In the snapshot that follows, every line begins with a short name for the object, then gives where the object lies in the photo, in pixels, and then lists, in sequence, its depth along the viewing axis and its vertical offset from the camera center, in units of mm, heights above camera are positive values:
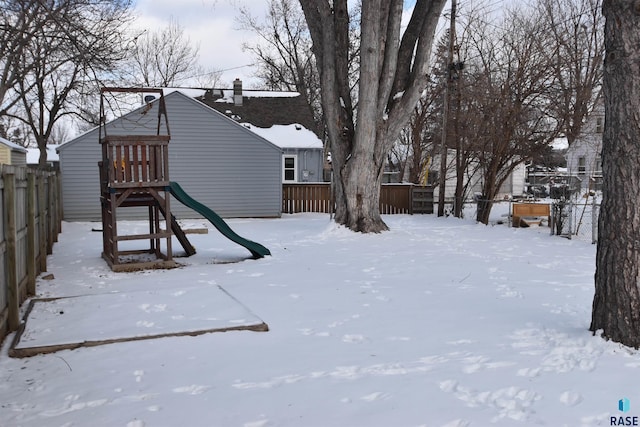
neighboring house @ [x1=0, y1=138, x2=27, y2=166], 21891 +1784
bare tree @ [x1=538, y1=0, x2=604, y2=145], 16641 +4357
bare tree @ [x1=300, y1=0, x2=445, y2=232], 13195 +2624
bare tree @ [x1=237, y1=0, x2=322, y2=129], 38031 +8816
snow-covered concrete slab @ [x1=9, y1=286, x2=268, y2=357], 4965 -1306
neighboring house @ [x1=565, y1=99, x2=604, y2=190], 18609 +1910
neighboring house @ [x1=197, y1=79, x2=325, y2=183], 26281 +3570
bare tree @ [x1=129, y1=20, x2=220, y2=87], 40469 +9471
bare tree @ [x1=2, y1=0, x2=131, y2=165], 7345 +2445
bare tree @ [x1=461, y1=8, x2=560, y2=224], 16125 +2620
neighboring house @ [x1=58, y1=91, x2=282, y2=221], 18312 +983
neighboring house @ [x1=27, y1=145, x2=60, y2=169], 40866 +3059
